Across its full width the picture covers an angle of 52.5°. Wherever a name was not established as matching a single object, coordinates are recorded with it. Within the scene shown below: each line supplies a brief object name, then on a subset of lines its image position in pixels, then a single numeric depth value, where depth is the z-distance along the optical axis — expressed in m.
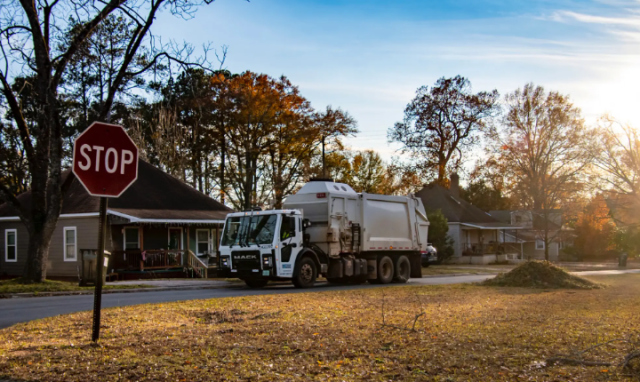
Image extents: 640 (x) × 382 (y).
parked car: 38.53
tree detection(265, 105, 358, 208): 44.62
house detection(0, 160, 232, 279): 29.45
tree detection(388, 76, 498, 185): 55.53
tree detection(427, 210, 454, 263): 45.44
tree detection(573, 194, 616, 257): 58.96
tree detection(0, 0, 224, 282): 20.06
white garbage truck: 20.56
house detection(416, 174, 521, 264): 51.59
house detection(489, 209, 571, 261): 57.92
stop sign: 8.20
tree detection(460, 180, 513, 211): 76.00
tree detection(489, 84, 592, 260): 44.19
